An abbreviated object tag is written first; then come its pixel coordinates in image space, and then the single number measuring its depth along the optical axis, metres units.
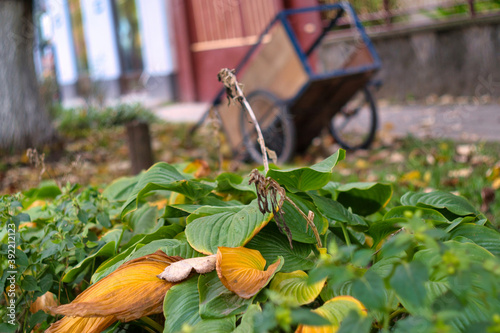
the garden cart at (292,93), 4.56
